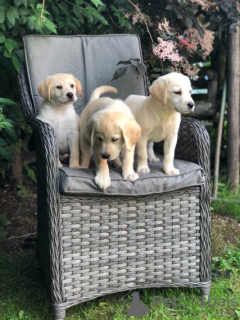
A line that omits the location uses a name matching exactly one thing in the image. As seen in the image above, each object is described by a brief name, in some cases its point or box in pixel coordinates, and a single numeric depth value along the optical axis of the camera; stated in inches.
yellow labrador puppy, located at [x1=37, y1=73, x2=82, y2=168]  115.4
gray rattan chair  101.0
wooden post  182.1
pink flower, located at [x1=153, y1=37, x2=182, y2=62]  139.0
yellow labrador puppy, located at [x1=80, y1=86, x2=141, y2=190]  98.9
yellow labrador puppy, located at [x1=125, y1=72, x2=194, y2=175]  106.3
